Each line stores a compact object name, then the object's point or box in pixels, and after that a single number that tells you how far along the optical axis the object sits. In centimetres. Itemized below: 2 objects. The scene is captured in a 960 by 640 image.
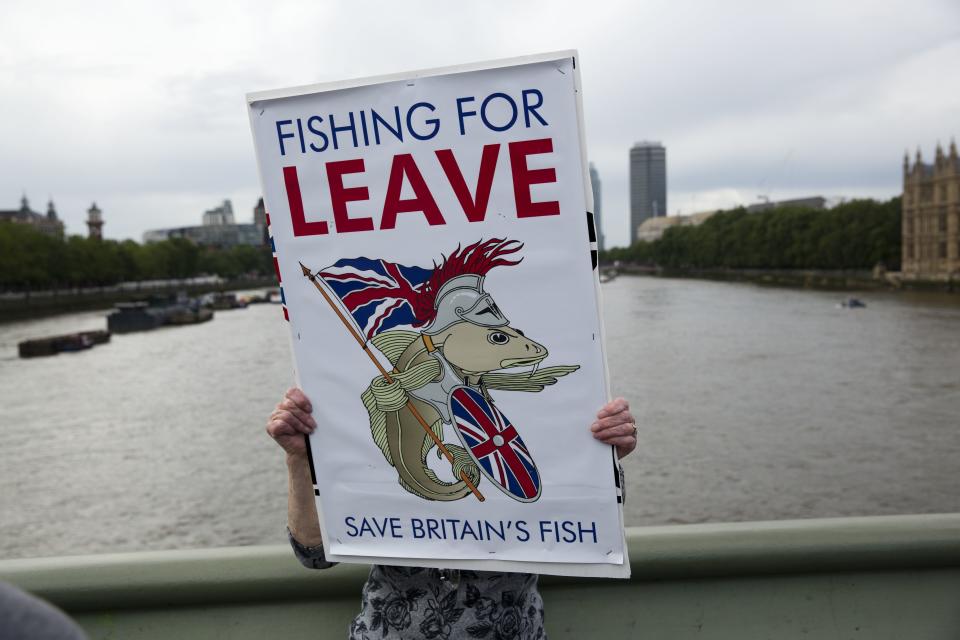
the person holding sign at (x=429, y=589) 167
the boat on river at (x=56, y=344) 3806
